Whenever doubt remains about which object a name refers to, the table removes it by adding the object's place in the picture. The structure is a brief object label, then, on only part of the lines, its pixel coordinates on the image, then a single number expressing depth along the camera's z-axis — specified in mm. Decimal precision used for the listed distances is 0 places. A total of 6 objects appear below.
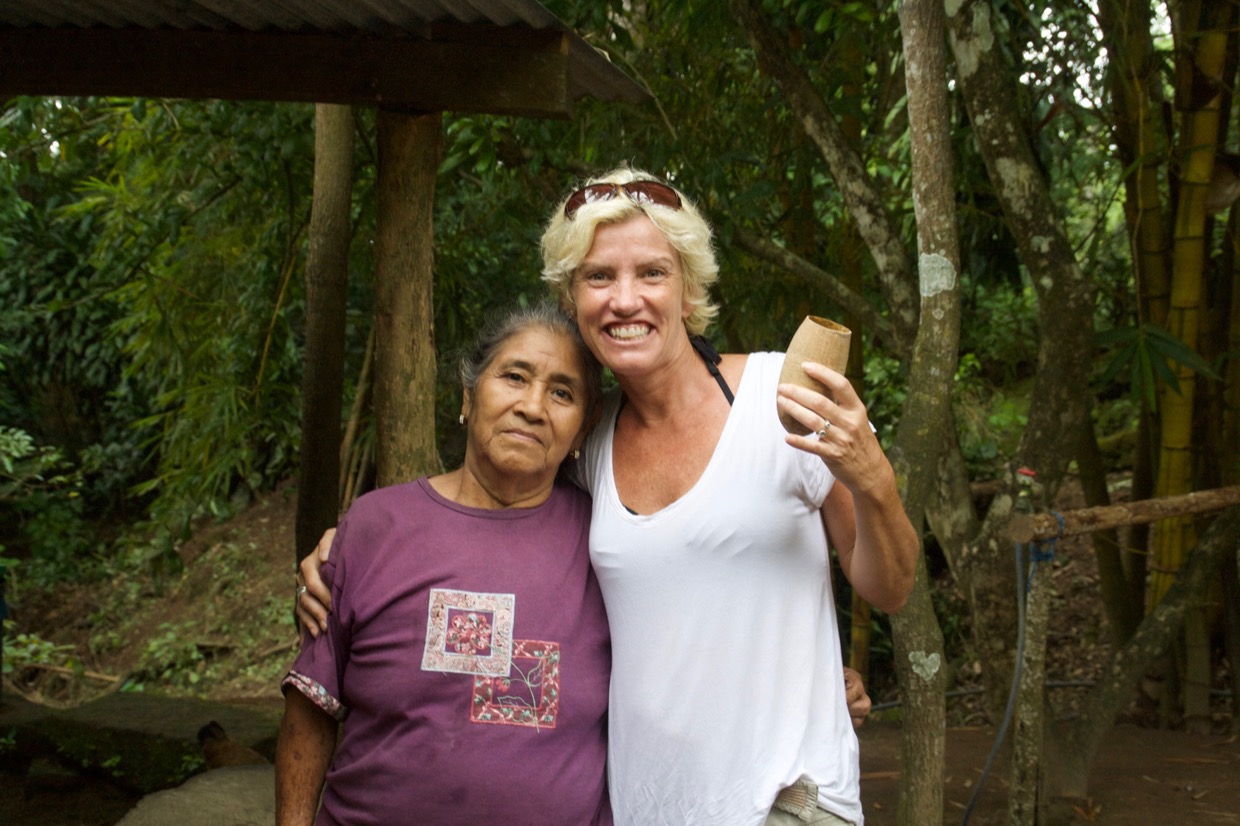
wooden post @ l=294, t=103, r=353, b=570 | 4129
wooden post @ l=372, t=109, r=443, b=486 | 2914
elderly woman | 1934
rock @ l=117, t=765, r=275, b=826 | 3572
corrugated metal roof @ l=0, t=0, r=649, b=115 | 2580
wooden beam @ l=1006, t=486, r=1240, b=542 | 3301
